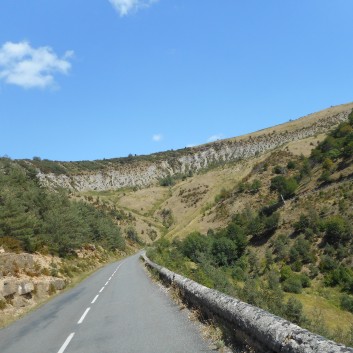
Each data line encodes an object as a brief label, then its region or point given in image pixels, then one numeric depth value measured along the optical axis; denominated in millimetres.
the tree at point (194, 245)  66544
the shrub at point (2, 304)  19734
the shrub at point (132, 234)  118056
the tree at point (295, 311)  13934
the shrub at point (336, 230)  55312
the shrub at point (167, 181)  185750
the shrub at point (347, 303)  39125
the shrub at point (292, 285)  45281
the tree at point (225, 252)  66438
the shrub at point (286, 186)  80125
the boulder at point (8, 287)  21391
